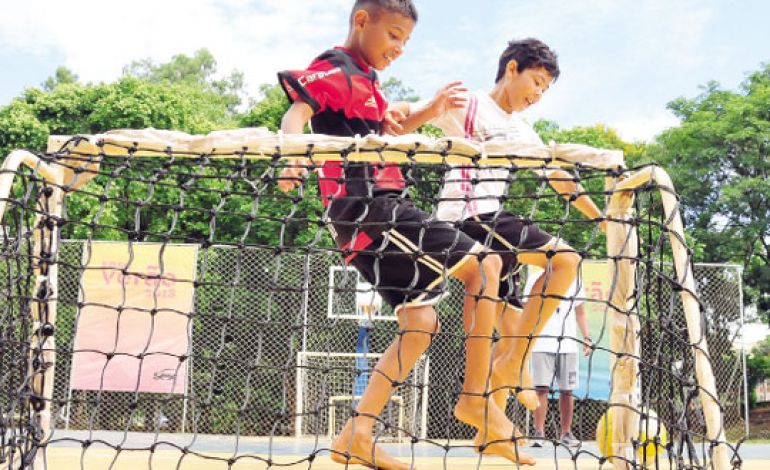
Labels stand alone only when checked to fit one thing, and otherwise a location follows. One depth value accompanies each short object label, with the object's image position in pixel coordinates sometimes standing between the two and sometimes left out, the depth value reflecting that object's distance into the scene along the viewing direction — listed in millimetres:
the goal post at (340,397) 6520
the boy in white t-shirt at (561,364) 4613
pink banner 6707
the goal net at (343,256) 1740
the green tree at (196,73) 21922
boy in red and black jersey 1930
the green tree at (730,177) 14539
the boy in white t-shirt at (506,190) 2291
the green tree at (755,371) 13980
